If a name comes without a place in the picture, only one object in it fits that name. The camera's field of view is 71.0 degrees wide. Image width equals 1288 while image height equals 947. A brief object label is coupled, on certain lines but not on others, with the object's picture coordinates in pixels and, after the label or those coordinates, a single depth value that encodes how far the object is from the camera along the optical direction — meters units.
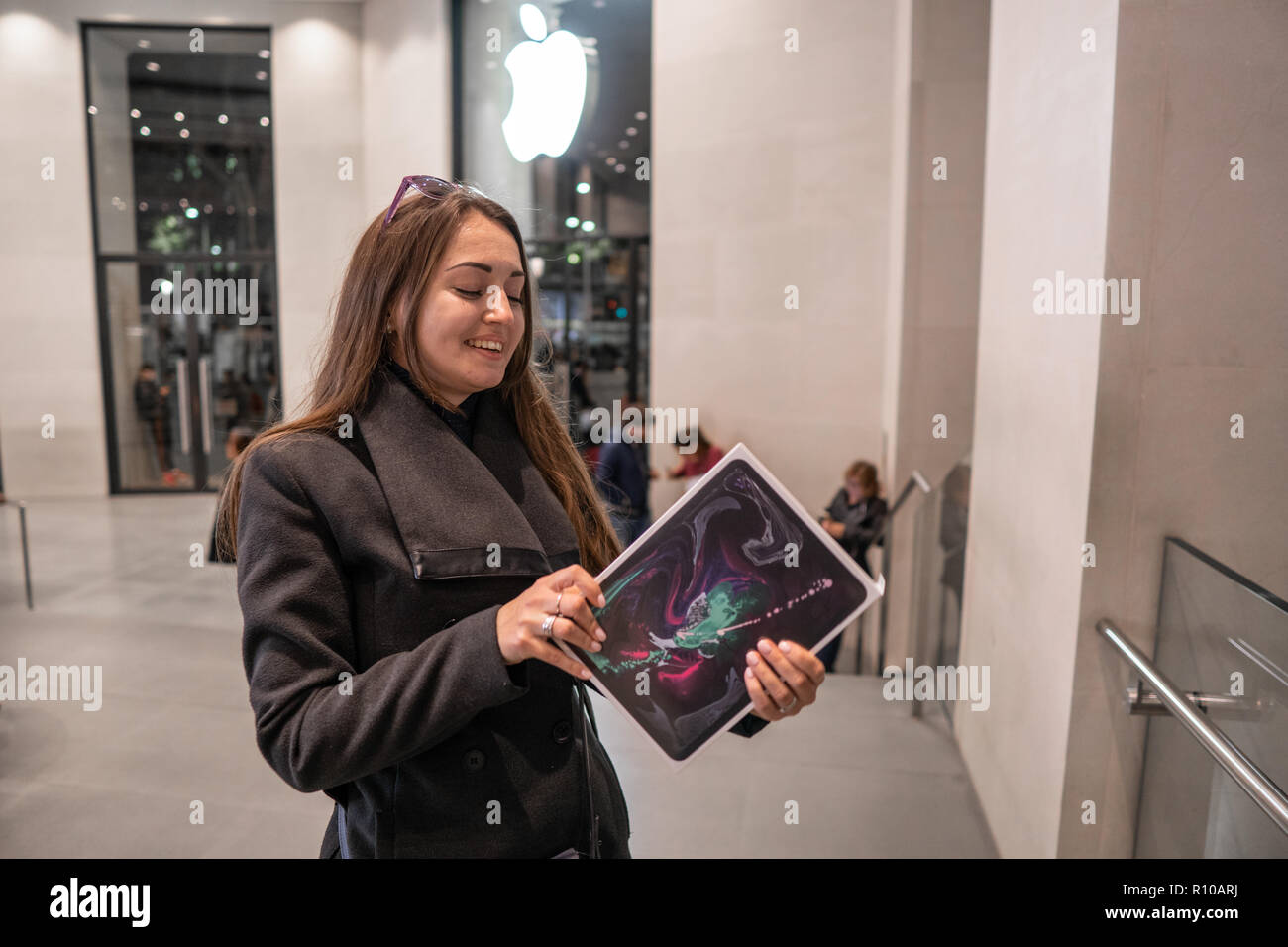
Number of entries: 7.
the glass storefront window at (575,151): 9.22
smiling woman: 1.11
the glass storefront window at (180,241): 10.93
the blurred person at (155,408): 11.27
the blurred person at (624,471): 5.46
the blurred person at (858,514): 5.73
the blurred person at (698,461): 7.87
